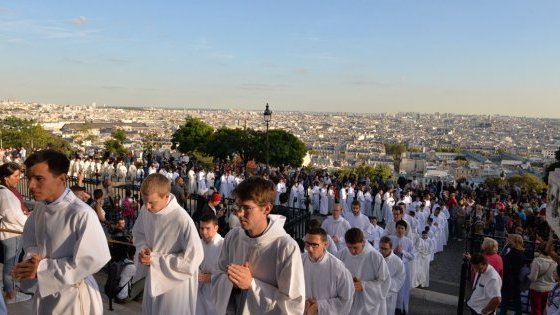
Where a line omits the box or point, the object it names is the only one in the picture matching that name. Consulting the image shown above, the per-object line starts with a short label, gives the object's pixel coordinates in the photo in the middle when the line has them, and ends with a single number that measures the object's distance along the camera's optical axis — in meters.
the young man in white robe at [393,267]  6.69
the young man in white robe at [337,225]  9.08
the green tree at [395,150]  178.68
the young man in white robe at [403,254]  7.98
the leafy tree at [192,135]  54.56
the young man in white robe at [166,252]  4.18
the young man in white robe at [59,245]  3.46
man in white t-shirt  5.92
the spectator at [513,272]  7.52
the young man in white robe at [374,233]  10.23
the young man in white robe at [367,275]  5.67
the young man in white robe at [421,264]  10.21
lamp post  19.77
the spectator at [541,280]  6.79
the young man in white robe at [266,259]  3.03
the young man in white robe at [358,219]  10.25
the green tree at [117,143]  47.35
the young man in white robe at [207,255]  5.12
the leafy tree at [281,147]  50.56
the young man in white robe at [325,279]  4.55
